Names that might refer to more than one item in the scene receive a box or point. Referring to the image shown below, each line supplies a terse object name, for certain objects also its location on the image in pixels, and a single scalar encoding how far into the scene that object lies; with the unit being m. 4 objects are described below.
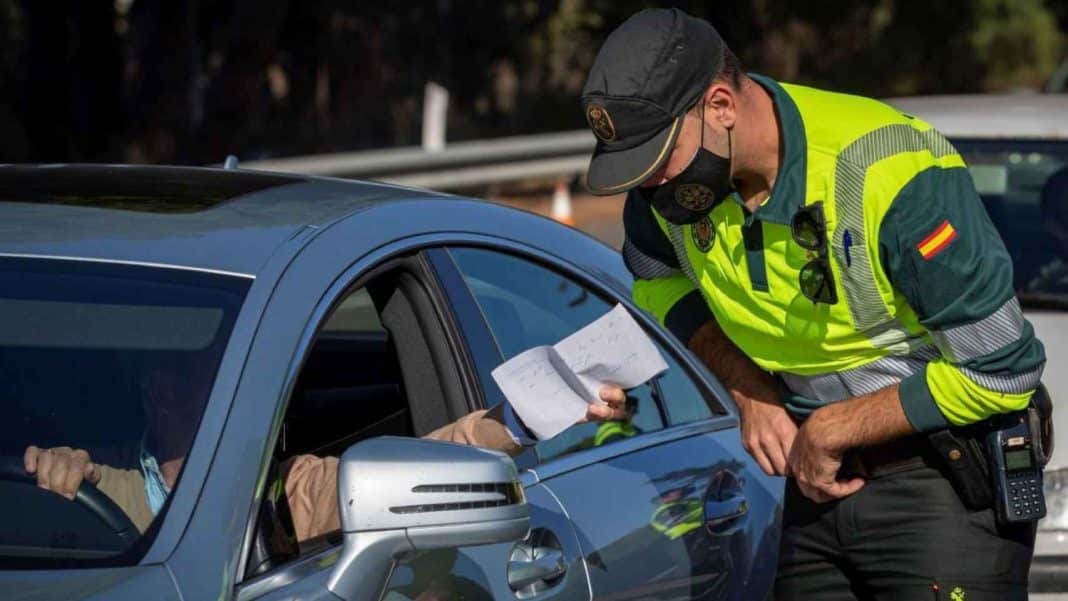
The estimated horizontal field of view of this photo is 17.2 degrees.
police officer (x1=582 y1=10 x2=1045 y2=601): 5.80
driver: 5.24
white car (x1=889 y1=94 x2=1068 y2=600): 11.41
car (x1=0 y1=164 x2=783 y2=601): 5.06
